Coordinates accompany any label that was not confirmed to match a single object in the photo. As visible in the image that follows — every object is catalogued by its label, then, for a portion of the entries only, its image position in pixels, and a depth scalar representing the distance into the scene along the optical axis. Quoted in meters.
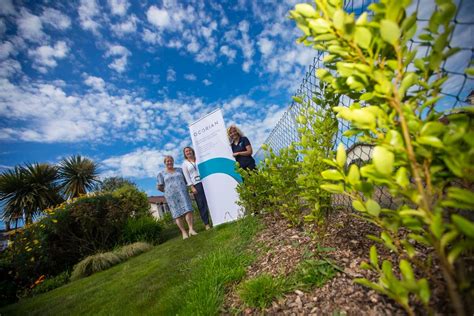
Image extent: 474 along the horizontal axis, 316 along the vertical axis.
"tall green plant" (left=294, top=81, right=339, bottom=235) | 1.88
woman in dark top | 5.27
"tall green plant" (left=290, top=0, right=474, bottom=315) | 0.72
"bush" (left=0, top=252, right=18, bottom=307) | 6.02
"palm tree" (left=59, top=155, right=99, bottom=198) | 15.26
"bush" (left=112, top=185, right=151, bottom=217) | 8.74
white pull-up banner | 5.56
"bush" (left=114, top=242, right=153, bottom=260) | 6.42
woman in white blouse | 5.88
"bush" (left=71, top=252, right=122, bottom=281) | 6.06
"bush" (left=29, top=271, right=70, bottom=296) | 6.05
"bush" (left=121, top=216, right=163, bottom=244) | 7.40
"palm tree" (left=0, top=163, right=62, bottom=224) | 13.79
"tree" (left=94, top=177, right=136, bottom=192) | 28.92
